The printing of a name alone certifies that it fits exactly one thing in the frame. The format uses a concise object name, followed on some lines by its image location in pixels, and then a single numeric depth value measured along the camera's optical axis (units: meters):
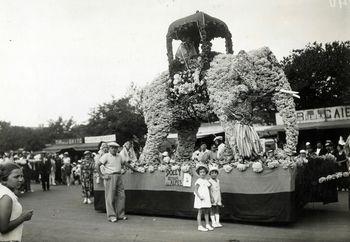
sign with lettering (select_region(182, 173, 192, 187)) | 8.66
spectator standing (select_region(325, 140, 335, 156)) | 12.98
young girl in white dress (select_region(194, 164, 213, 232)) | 7.59
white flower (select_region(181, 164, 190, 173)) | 8.68
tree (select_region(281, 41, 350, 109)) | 28.81
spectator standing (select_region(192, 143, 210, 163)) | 9.29
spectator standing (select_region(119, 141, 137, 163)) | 10.03
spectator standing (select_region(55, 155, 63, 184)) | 22.72
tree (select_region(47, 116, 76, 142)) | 60.71
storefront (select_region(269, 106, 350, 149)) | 20.98
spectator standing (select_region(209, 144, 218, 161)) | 12.39
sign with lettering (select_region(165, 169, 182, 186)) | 8.95
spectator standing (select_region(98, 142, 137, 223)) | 9.27
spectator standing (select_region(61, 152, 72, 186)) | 21.60
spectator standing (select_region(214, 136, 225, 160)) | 14.84
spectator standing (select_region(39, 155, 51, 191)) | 18.50
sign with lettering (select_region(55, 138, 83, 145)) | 40.94
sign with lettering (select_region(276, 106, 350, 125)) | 21.88
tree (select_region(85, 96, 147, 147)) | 39.69
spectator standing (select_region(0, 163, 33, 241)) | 3.45
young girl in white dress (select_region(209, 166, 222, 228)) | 7.73
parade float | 7.64
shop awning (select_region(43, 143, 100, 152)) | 34.61
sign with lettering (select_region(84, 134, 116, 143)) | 27.35
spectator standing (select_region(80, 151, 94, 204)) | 12.55
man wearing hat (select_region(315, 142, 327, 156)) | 13.65
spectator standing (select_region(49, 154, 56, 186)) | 22.25
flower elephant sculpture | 8.66
